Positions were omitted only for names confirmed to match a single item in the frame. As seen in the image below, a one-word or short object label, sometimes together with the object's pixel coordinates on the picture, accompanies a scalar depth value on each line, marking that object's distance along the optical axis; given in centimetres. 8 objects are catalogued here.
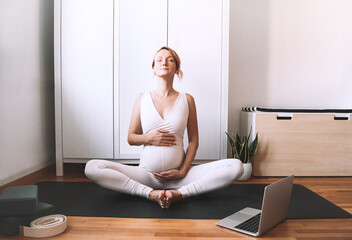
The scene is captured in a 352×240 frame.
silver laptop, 129
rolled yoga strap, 128
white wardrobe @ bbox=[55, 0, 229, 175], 250
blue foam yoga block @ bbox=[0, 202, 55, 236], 129
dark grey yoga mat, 158
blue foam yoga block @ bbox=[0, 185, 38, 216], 128
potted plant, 242
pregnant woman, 173
